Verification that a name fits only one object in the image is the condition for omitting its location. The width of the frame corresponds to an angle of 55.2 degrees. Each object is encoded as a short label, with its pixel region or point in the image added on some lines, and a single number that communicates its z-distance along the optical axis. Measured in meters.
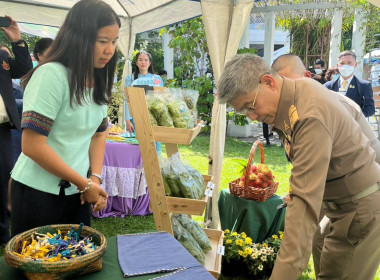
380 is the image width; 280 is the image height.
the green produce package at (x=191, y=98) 2.28
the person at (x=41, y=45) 3.06
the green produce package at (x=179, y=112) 2.01
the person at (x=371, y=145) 1.92
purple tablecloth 3.81
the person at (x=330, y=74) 6.26
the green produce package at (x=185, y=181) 2.14
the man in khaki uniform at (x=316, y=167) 1.25
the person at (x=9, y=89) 2.50
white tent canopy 3.15
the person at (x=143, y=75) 4.60
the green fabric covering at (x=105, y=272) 1.05
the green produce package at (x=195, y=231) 2.47
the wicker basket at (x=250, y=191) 2.88
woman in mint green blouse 1.26
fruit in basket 2.98
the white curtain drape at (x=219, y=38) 3.13
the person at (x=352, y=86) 4.47
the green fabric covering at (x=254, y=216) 2.97
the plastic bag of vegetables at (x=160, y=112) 1.96
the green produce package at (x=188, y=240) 2.25
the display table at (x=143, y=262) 1.08
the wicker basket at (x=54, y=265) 0.95
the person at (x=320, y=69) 6.61
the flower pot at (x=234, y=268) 2.86
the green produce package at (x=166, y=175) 2.17
